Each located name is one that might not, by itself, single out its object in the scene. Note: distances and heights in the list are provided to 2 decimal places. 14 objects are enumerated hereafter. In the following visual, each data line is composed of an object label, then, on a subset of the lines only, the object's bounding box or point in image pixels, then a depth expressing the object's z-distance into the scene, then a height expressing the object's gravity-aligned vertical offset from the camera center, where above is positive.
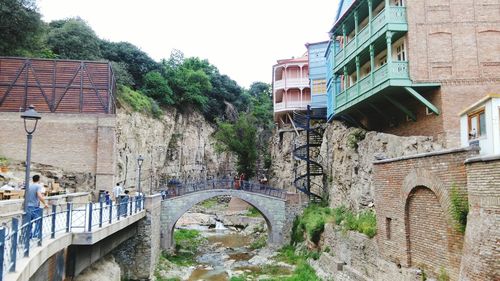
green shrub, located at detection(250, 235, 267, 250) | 30.45 -5.93
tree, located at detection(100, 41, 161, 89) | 41.69 +11.48
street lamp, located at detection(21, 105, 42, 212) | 9.31 +0.83
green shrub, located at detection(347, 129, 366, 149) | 20.62 +1.50
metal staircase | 28.78 +0.64
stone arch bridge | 27.61 -2.60
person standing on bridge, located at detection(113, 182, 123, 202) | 19.90 -1.26
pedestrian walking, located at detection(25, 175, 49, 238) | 8.55 -0.91
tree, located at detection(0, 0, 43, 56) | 25.22 +9.05
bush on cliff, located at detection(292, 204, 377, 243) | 15.51 -2.68
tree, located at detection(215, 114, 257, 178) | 42.94 +2.65
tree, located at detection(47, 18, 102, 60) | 33.41 +10.34
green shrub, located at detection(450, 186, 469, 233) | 9.14 -0.94
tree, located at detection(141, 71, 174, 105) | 43.40 +8.42
